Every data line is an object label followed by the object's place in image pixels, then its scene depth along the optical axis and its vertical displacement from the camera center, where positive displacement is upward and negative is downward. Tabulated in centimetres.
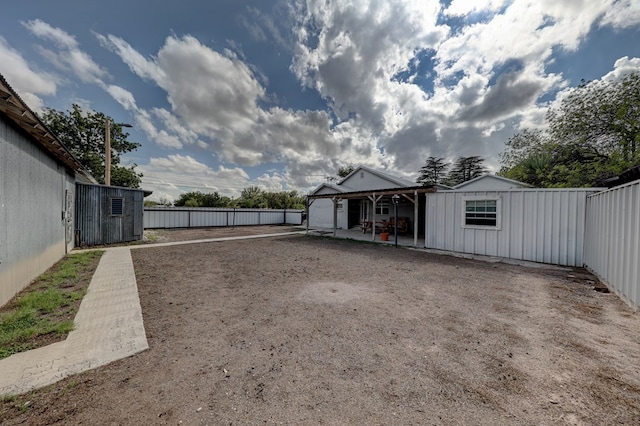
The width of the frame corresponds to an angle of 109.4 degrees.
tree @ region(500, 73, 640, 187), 905 +345
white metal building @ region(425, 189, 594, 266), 658 -43
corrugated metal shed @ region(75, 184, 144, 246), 939 -32
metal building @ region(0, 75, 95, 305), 369 +27
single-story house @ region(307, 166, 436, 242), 1552 +43
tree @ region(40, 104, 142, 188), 1881 +616
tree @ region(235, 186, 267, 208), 3381 +189
